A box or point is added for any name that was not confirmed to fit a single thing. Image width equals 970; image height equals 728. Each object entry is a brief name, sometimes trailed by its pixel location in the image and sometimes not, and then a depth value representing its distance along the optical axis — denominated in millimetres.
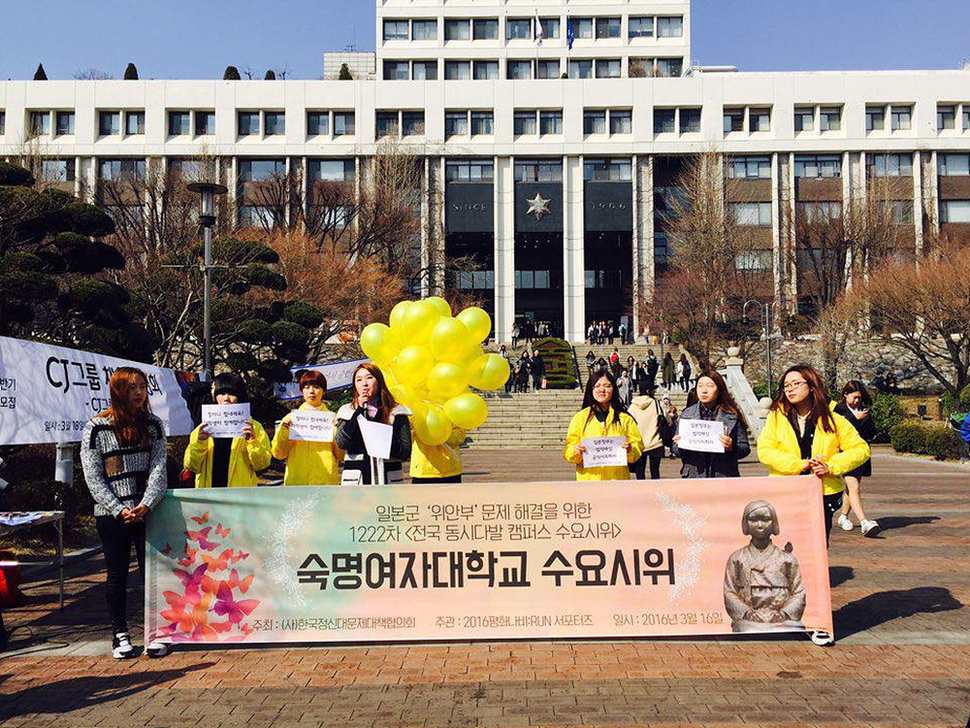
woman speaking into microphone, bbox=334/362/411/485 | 7184
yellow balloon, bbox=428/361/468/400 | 7957
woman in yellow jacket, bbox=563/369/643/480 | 7523
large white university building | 59031
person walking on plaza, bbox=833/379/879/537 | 10734
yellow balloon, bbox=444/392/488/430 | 7883
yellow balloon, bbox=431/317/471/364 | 8023
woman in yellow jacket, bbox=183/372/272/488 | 8023
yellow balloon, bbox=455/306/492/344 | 8430
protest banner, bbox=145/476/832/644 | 6160
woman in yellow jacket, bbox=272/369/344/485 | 7684
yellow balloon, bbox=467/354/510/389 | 8469
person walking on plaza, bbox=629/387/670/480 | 11375
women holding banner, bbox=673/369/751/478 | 7312
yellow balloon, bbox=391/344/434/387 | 8039
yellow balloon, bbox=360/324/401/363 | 8570
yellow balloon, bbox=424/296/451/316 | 8422
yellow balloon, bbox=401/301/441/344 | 8204
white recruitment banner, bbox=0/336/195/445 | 8781
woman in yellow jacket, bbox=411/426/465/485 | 7719
